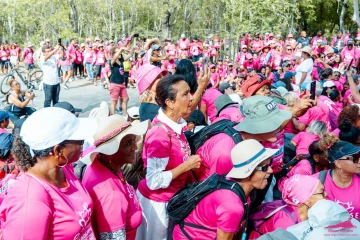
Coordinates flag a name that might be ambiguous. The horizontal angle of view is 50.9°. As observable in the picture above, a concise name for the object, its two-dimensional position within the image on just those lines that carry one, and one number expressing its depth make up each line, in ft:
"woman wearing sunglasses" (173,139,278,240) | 7.81
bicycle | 46.80
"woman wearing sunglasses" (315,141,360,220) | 11.05
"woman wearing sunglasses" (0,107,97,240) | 5.89
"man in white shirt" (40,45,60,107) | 31.24
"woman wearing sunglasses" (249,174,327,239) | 8.92
